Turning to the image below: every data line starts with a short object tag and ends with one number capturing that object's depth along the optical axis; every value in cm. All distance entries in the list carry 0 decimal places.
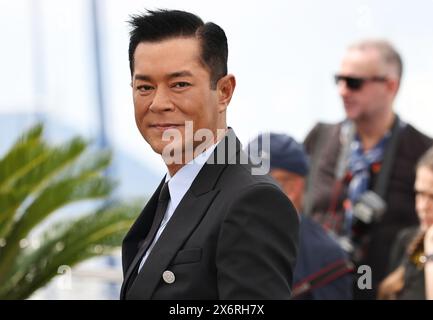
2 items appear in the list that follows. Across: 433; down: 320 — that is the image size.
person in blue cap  833
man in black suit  426
